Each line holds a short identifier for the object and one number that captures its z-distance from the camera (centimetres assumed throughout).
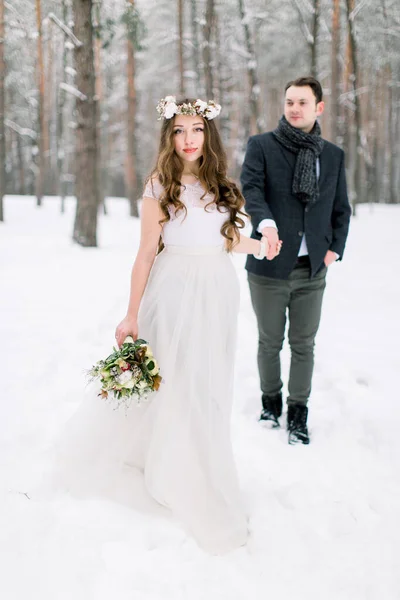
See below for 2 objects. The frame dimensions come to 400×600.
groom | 312
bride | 245
